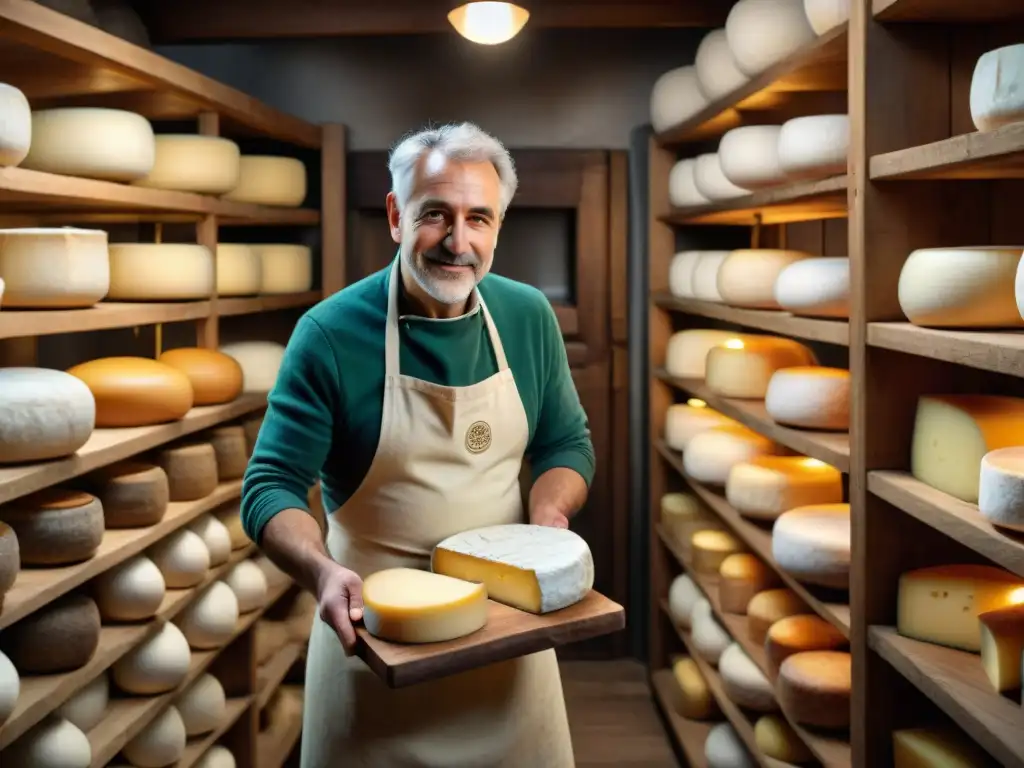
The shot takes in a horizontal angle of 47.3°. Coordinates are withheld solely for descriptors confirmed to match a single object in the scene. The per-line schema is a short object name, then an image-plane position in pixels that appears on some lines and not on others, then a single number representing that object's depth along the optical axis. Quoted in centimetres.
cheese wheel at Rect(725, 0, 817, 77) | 272
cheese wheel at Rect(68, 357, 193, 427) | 252
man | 195
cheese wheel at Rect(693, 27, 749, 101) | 316
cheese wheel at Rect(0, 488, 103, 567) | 215
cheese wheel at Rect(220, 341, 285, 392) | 353
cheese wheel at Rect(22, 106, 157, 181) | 233
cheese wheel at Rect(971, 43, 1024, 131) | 148
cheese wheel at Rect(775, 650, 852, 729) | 228
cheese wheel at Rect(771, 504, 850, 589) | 223
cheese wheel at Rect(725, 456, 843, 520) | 268
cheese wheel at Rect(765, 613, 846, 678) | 249
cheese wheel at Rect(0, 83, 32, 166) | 188
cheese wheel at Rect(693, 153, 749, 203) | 321
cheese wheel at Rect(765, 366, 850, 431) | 237
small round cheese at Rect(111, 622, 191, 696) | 256
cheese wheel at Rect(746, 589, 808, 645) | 275
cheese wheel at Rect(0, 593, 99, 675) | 213
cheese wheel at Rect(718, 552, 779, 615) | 303
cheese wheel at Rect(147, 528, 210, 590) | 273
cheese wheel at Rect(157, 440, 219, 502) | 282
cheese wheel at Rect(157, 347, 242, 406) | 298
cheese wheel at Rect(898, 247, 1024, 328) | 164
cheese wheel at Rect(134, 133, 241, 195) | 291
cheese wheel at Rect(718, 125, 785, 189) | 274
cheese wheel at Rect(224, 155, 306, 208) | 360
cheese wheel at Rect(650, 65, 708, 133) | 362
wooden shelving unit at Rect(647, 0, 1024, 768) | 165
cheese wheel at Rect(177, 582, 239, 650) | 288
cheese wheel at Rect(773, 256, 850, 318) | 229
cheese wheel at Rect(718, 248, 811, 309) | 280
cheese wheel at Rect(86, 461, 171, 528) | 252
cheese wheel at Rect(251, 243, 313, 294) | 371
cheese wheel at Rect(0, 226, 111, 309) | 211
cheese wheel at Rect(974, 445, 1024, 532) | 145
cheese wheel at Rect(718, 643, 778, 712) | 273
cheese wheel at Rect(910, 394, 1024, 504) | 172
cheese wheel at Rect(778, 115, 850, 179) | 232
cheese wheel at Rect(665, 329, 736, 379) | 366
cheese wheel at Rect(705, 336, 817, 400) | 298
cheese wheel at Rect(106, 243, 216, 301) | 270
